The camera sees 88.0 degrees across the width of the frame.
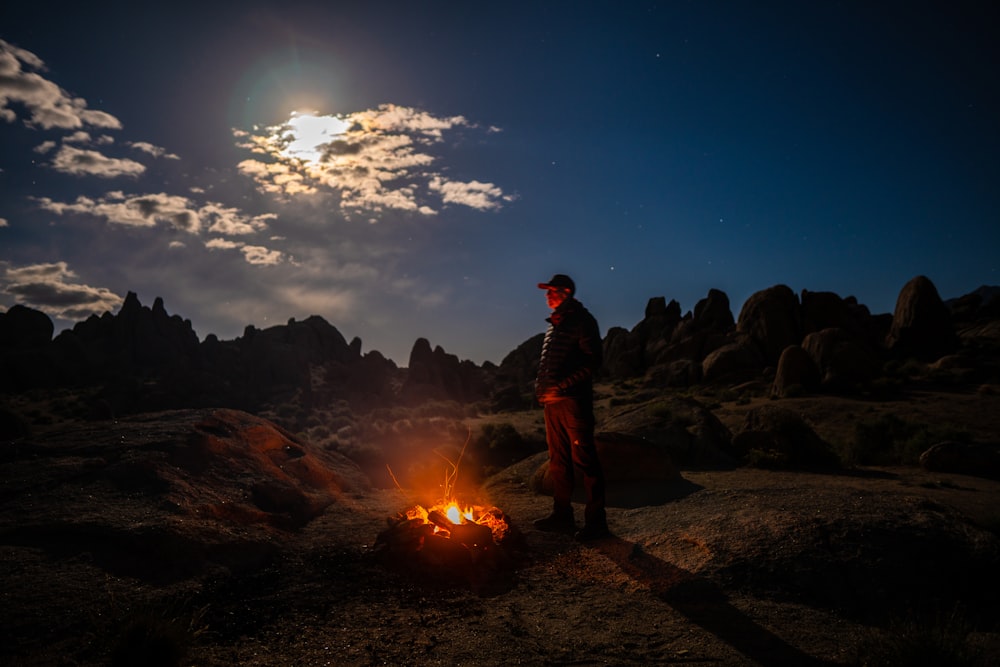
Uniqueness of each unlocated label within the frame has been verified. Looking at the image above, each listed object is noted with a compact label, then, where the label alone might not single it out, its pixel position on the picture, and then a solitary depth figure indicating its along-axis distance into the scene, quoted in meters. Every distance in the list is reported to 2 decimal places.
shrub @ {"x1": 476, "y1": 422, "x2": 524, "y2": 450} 15.49
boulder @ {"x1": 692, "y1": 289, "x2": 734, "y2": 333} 50.34
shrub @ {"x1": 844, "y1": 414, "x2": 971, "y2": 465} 12.68
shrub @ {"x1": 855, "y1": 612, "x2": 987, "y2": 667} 2.87
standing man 6.17
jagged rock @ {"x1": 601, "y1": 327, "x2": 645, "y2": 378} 52.66
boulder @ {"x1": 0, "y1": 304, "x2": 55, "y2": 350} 65.12
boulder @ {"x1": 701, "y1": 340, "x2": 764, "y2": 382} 35.94
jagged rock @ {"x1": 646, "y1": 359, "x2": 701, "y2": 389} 38.22
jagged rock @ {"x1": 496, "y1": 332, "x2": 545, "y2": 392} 67.19
